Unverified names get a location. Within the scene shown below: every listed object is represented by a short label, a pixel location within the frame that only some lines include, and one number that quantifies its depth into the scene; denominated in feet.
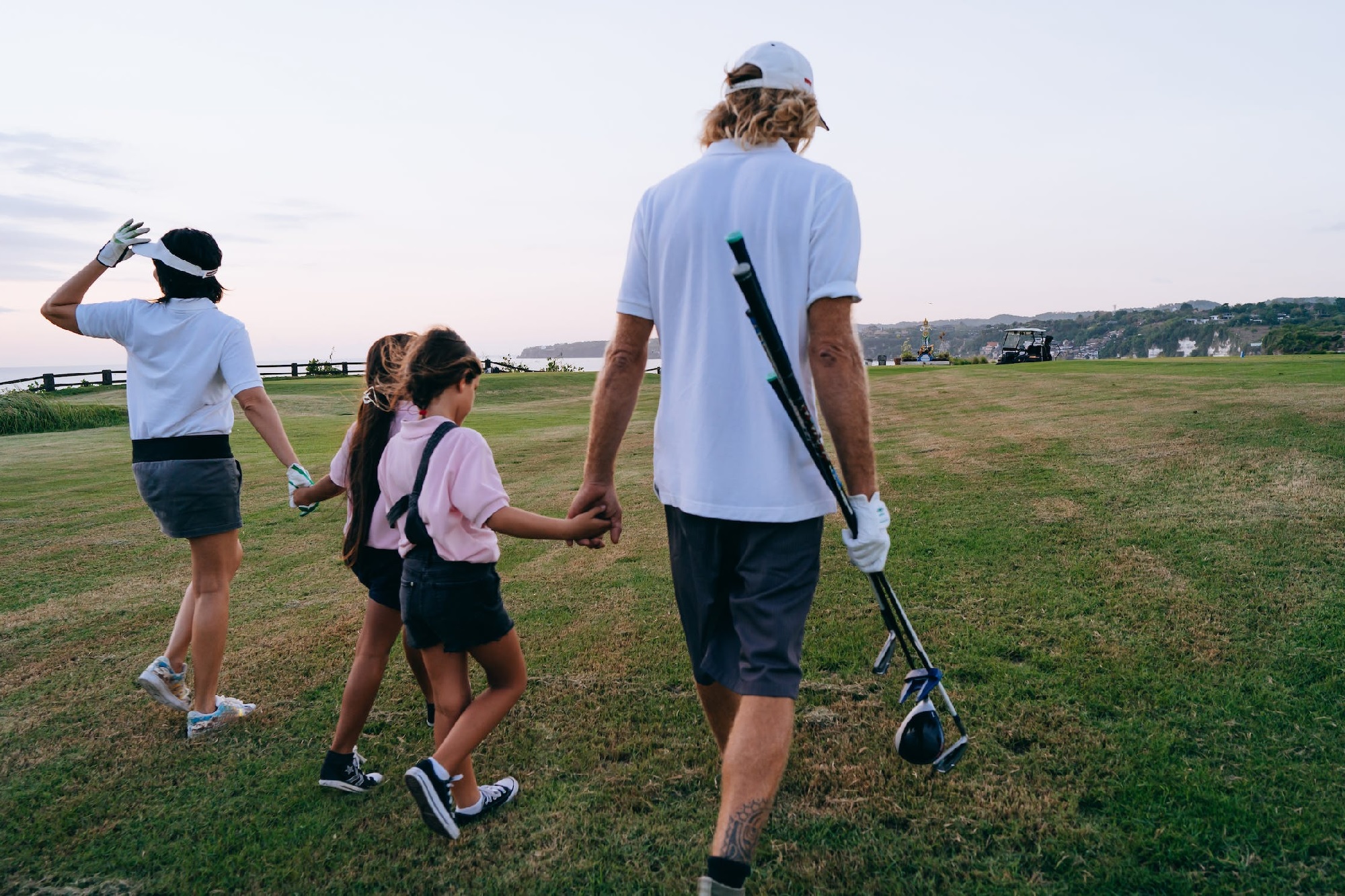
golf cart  146.51
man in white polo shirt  7.74
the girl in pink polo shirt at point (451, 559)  9.73
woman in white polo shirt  12.46
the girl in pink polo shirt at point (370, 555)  11.02
